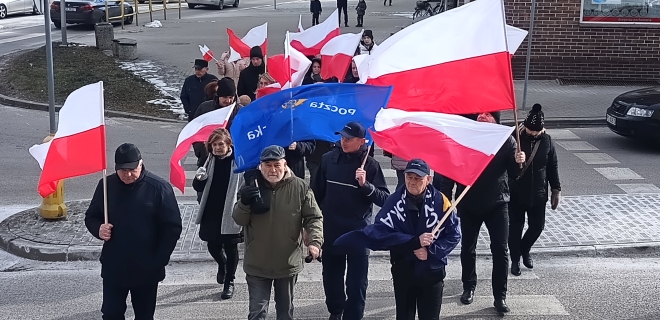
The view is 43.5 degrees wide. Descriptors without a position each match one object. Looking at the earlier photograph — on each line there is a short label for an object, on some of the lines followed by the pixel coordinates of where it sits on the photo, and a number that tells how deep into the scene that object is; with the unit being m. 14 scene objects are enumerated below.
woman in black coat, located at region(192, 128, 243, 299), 6.91
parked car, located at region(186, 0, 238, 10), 39.00
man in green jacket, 5.68
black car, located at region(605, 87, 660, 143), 13.01
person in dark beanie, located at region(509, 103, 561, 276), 7.52
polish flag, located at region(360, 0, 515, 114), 6.51
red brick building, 18.84
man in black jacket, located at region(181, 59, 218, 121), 11.18
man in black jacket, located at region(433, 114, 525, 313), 6.79
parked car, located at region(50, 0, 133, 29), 28.48
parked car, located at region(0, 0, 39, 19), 32.69
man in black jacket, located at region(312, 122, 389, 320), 6.36
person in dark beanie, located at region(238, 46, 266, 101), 11.22
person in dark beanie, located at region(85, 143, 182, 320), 5.64
